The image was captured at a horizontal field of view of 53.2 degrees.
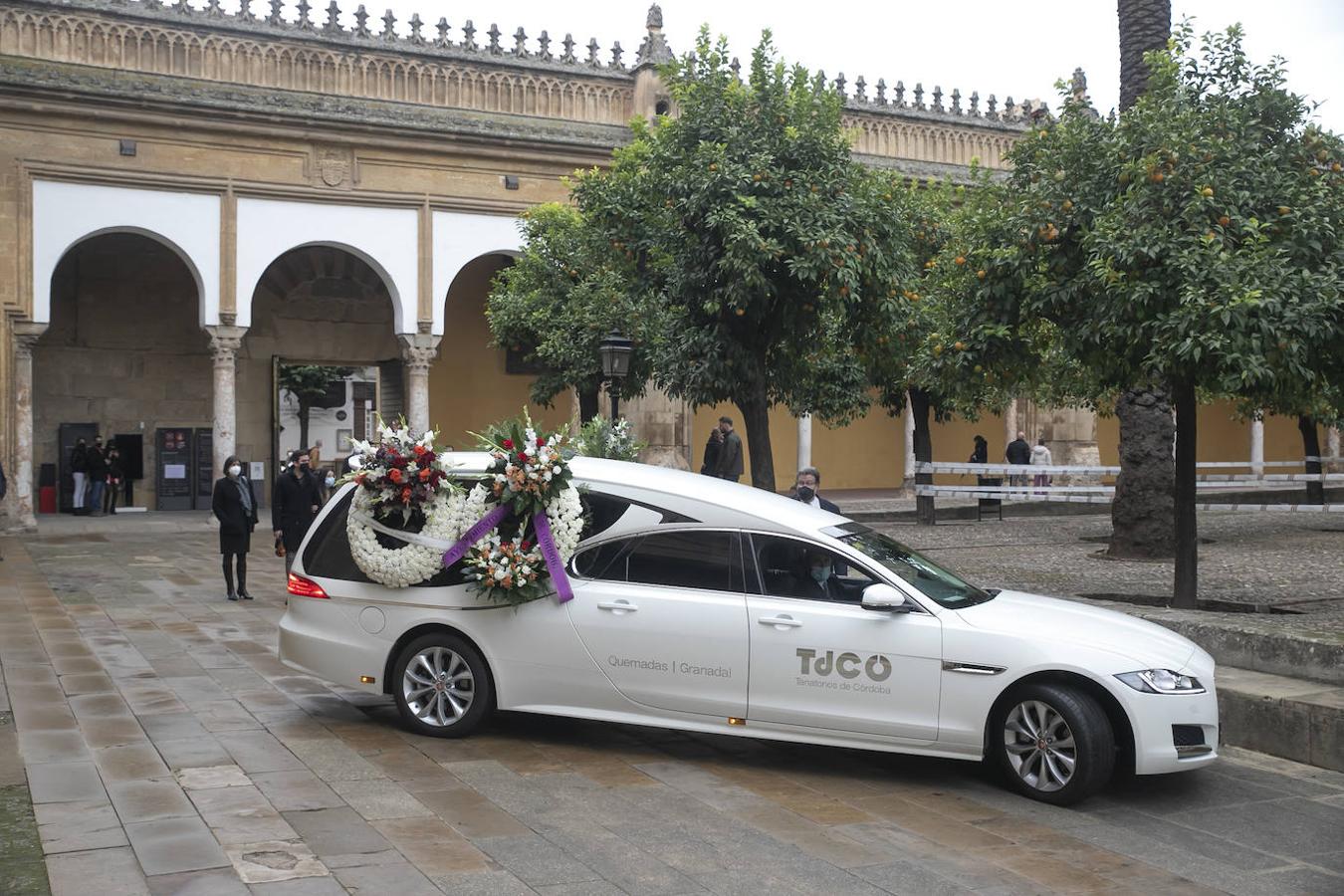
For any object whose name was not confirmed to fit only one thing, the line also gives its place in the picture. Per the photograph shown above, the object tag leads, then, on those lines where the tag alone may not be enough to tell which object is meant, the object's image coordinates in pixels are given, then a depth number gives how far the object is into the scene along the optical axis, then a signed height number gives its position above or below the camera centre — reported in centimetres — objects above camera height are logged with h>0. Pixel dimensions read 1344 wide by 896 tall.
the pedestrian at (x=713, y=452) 1780 +7
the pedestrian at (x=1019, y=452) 2698 +8
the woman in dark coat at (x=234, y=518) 1372 -60
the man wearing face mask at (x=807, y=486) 1140 -25
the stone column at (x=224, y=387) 2305 +124
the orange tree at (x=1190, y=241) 923 +157
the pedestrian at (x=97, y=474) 2475 -26
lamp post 1560 +120
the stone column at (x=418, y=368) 2470 +166
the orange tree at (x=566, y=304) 1723 +216
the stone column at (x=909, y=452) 3312 +11
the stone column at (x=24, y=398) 2158 +100
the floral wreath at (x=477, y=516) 753 -33
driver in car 705 -66
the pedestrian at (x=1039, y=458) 2784 -4
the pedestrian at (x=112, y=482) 2541 -43
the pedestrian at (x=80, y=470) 2498 -19
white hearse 657 -101
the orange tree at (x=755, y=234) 1302 +223
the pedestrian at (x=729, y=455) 1717 +3
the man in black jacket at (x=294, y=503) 1399 -46
